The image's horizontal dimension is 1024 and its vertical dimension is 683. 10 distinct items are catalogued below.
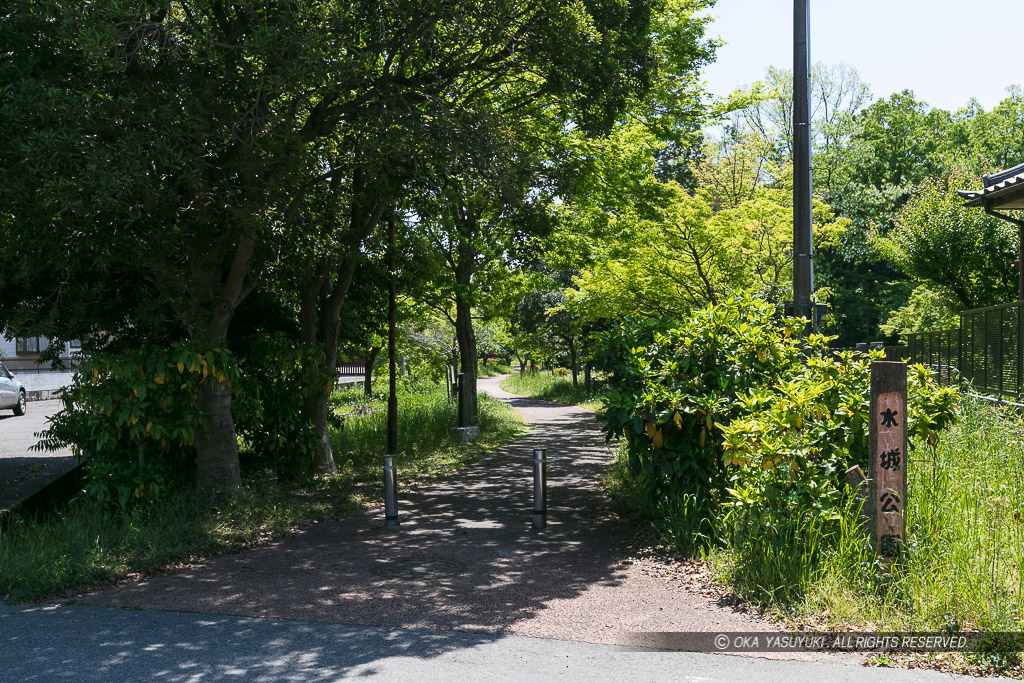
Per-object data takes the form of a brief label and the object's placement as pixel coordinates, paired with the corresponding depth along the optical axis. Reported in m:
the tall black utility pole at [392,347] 14.26
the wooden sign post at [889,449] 6.07
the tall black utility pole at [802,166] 8.98
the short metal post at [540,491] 9.37
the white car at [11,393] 25.56
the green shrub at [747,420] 6.74
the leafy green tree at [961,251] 23.19
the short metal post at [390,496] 9.54
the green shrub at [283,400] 11.99
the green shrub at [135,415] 9.14
